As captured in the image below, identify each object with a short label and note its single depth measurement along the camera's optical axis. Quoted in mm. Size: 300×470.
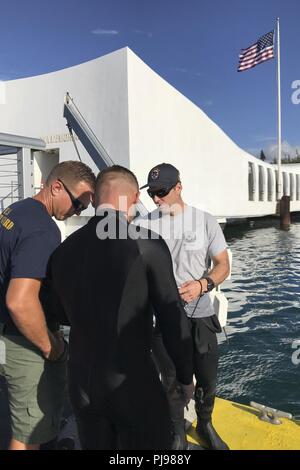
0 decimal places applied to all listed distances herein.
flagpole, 30359
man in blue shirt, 1646
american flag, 23156
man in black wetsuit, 1394
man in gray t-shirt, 2342
